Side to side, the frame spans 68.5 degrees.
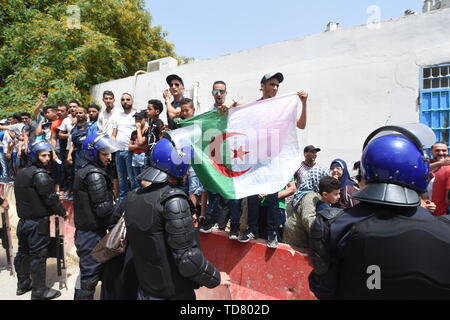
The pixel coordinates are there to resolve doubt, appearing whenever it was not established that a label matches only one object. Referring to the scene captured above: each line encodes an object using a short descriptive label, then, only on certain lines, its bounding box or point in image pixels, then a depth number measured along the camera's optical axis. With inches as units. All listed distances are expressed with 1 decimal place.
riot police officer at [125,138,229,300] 100.2
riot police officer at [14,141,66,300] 185.8
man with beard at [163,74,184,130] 209.7
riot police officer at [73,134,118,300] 150.4
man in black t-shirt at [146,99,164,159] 220.1
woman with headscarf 173.0
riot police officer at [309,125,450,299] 64.2
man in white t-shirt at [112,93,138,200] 243.0
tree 556.7
